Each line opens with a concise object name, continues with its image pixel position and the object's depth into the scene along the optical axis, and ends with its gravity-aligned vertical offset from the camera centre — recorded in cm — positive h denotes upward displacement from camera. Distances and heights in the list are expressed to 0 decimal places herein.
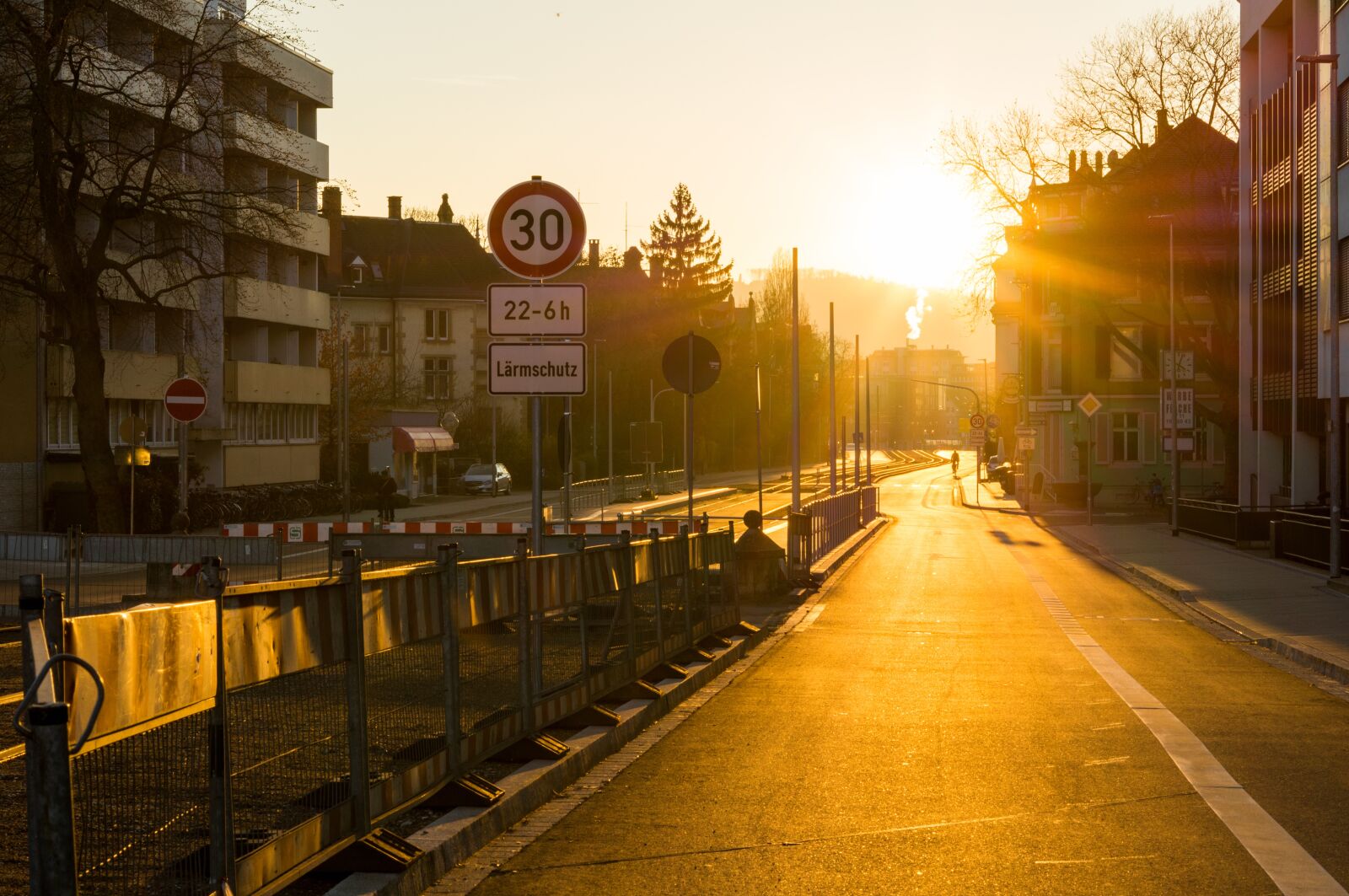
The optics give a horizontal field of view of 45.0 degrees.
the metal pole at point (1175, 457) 4048 -88
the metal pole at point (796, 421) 3247 +10
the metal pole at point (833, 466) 5219 -131
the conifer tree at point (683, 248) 10644 +1180
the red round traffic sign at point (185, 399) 2514 +54
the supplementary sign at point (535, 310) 969 +71
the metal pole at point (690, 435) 1639 -8
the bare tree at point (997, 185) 5458 +815
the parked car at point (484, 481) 6894 -218
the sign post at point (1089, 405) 4553 +51
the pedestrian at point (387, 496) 4725 -190
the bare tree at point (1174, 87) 5041 +1063
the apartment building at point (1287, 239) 3500 +461
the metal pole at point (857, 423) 6721 +8
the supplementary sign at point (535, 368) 962 +37
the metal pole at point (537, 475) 948 -27
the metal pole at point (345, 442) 3978 -28
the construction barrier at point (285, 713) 441 -99
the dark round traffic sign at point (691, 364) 1709 +67
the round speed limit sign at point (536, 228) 974 +121
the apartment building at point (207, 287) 3139 +398
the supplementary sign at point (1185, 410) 4053 +30
